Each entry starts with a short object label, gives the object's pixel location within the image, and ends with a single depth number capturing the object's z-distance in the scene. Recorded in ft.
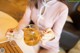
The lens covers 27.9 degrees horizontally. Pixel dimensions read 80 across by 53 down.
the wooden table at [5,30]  3.31
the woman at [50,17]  3.56
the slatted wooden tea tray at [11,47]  3.10
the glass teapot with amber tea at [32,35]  2.94
